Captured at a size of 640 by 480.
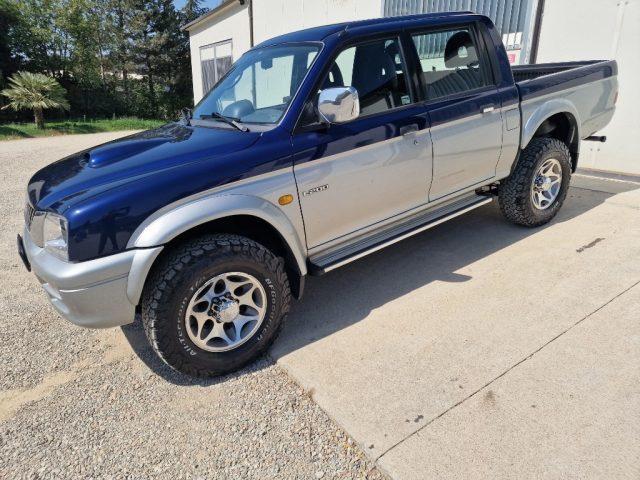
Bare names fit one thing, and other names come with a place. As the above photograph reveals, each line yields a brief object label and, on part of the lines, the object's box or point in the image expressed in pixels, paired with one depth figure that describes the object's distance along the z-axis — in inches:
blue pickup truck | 96.6
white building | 235.6
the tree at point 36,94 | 652.7
